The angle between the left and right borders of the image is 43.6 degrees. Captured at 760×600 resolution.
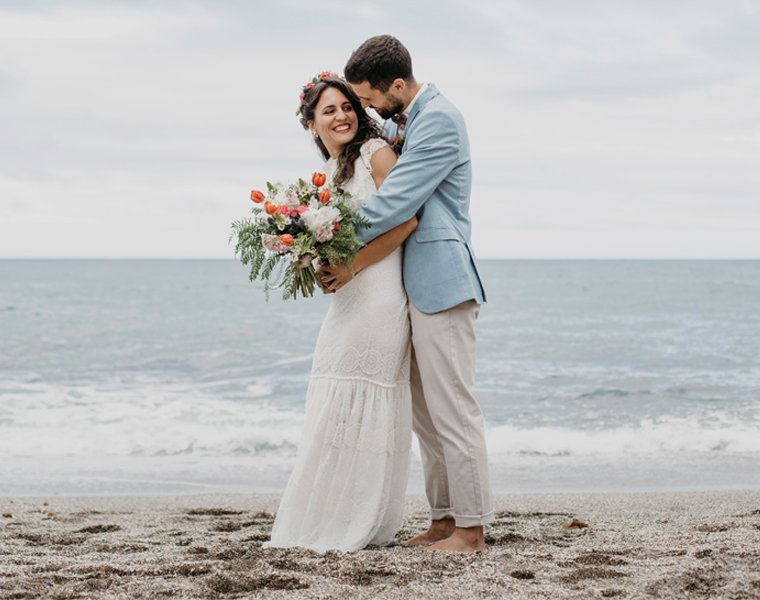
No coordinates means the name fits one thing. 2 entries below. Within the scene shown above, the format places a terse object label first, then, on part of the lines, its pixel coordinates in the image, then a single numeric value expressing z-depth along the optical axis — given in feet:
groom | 12.21
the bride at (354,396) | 12.82
